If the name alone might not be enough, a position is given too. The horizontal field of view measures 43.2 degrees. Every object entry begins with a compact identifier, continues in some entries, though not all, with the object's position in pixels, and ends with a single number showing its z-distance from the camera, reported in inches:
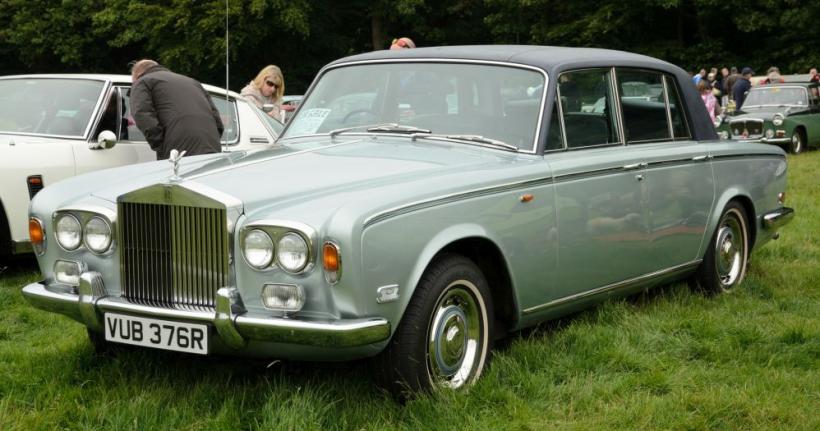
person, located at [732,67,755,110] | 857.5
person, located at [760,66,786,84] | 862.4
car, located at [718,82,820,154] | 743.7
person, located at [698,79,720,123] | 767.7
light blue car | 148.6
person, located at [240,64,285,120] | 382.6
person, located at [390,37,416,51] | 354.9
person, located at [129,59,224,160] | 283.6
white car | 262.7
